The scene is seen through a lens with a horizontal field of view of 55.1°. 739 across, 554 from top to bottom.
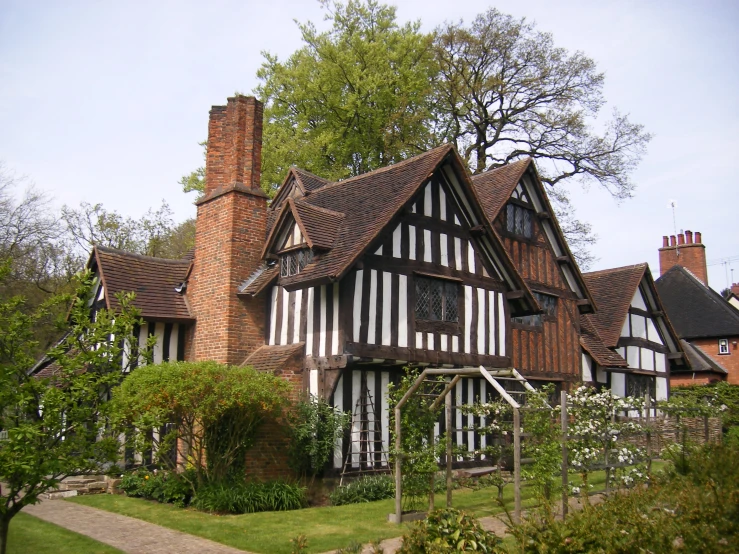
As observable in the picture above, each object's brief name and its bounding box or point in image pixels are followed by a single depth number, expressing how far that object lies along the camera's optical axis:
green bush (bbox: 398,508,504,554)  5.54
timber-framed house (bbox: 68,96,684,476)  13.99
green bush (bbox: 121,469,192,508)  12.72
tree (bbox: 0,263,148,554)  6.37
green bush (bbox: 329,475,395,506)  13.03
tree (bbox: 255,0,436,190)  26.77
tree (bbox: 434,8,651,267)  27.89
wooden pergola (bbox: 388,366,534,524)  10.25
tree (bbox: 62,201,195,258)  30.84
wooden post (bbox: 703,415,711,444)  13.78
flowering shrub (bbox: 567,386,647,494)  11.41
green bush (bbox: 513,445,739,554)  5.50
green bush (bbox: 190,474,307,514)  11.87
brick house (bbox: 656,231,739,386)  32.59
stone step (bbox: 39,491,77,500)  13.77
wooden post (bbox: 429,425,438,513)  10.82
